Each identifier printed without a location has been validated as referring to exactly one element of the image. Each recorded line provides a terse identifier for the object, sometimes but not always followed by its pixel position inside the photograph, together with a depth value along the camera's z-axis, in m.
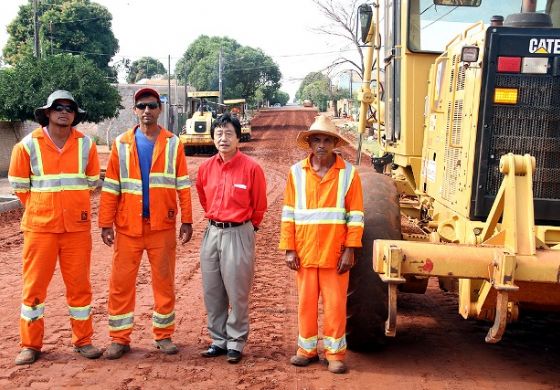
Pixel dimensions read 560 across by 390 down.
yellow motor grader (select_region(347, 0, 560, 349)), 4.25
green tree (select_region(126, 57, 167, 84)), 75.62
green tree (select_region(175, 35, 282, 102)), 60.53
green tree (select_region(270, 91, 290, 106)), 142.99
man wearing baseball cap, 5.20
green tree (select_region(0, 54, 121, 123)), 18.02
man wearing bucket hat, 5.08
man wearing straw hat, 4.84
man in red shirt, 5.13
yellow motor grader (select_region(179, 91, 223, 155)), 27.83
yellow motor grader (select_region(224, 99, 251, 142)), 35.09
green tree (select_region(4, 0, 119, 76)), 43.06
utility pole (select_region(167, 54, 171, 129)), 36.46
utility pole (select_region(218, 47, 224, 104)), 51.34
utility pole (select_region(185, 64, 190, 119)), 41.58
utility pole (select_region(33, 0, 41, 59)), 23.28
